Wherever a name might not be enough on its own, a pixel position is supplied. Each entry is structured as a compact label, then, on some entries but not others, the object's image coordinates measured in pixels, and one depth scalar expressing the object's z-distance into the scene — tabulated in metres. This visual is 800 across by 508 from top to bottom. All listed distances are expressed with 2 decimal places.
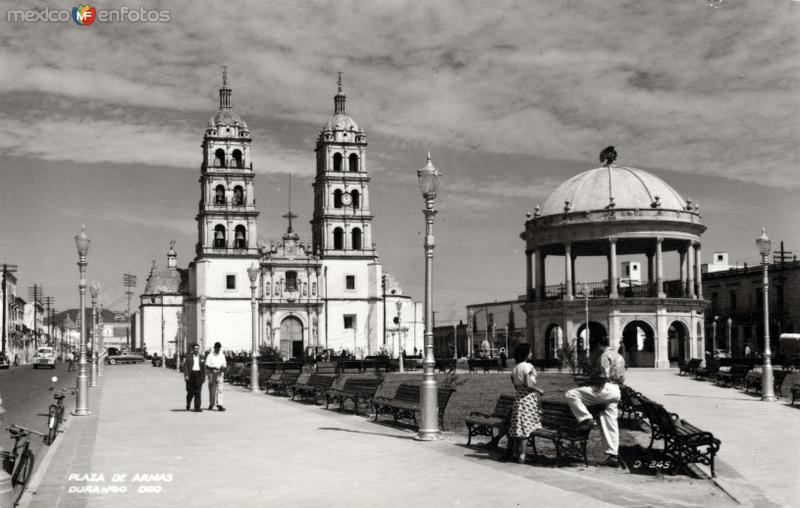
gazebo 49.25
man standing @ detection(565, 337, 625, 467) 11.45
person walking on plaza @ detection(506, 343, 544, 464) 11.78
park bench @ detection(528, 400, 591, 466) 11.48
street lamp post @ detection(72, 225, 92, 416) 20.08
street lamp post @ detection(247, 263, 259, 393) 30.77
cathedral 84.25
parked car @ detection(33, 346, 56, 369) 72.56
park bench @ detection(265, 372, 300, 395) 26.70
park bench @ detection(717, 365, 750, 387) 28.50
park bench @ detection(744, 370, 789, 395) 25.47
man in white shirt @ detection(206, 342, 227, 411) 21.09
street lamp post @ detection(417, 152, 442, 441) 14.77
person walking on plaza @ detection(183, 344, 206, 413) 20.92
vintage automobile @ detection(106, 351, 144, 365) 92.25
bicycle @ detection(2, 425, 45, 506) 9.31
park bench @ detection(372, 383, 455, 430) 16.68
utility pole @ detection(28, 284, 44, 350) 110.53
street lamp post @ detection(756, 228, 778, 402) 23.66
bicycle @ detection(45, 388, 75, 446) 14.08
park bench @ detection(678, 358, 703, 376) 37.56
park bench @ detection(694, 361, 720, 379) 33.14
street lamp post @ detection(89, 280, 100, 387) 34.44
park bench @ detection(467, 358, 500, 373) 46.28
